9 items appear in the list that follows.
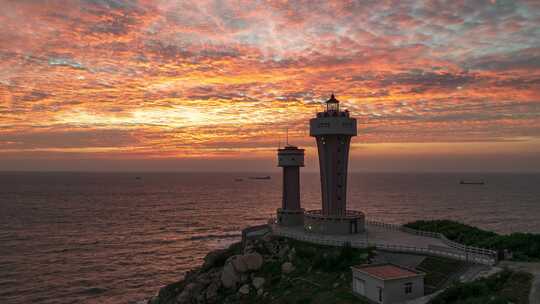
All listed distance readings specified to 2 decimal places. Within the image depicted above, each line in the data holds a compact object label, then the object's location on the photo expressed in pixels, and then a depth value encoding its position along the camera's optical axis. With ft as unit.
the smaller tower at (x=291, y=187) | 216.54
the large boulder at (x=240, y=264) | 152.52
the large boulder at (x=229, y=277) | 148.97
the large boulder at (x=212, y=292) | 146.19
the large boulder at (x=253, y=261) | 153.07
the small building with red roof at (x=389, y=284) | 103.04
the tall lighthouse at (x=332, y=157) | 187.62
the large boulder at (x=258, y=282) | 141.38
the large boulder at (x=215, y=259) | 177.23
